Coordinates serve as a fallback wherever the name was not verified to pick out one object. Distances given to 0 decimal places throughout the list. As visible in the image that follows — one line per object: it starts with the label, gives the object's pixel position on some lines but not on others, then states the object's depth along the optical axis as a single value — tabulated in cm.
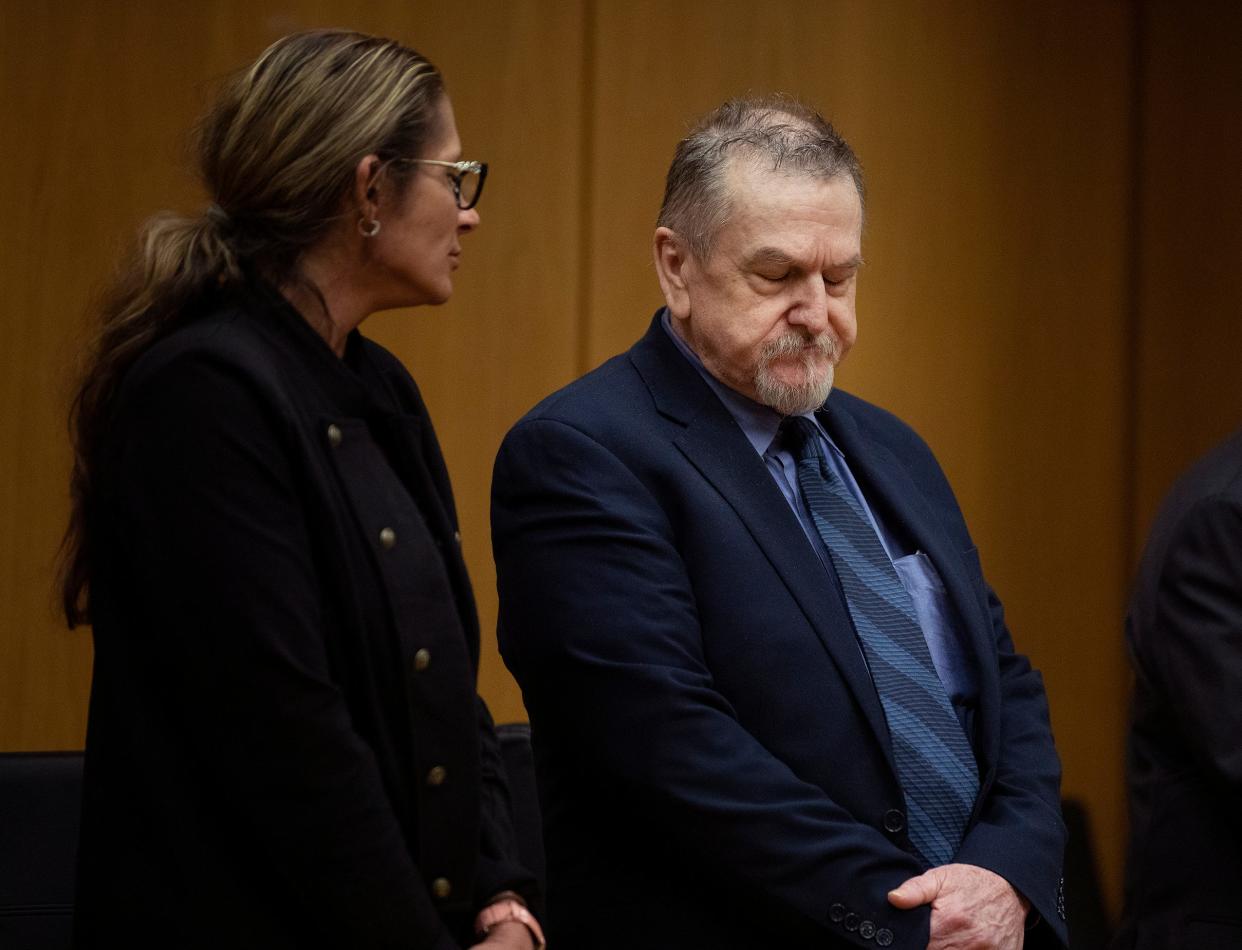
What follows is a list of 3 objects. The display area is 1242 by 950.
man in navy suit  556
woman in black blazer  533
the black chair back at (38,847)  573
